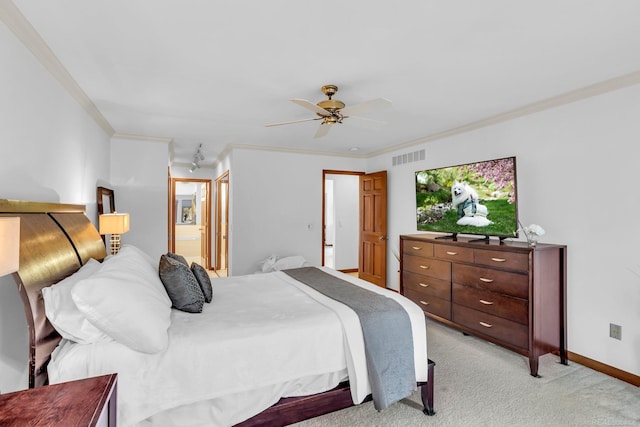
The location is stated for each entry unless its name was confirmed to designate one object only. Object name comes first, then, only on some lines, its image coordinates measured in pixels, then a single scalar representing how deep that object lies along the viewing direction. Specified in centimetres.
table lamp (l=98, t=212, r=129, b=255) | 333
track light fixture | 550
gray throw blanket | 201
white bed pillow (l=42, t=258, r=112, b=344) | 159
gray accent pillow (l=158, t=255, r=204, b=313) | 218
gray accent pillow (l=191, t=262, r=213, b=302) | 246
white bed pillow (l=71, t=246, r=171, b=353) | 156
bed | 159
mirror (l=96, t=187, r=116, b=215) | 376
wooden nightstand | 101
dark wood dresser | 282
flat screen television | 328
